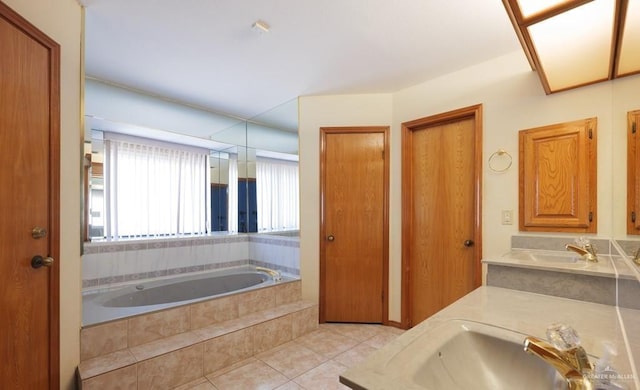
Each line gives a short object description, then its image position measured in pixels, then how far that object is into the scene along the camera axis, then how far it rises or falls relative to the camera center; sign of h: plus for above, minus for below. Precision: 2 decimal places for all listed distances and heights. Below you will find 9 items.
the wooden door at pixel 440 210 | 2.29 -0.12
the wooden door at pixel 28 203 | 1.23 -0.03
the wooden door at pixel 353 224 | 2.78 -0.27
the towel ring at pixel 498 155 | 2.06 +0.29
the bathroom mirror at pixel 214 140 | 2.60 +0.64
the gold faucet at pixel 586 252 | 1.39 -0.28
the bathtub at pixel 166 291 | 1.95 -0.87
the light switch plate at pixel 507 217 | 2.04 -0.14
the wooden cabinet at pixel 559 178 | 1.72 +0.12
